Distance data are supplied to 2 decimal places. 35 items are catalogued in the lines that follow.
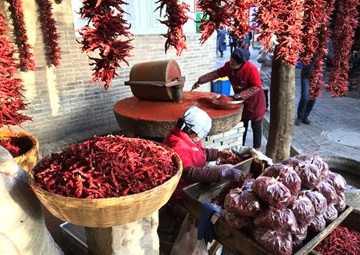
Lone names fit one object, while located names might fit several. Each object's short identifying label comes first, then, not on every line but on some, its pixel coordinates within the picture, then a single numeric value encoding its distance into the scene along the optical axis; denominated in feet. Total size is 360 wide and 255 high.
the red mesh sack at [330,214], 6.33
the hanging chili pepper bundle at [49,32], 16.03
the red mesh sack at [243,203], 5.82
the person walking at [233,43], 55.28
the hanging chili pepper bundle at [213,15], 7.76
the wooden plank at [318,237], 5.63
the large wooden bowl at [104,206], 5.12
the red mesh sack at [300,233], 5.78
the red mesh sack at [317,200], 6.01
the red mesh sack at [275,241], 5.42
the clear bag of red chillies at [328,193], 6.39
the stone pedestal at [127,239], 7.10
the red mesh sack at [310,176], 6.31
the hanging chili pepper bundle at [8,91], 9.95
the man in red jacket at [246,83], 15.47
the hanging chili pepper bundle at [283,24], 7.85
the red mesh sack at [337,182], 6.77
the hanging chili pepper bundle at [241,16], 7.55
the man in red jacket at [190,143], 8.61
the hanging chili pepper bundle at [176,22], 8.04
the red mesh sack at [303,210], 5.72
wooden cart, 5.78
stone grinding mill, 13.30
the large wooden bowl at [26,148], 9.86
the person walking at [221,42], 60.65
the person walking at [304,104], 21.85
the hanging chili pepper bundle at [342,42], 10.41
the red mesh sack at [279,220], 5.55
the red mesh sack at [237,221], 6.00
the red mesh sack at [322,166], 6.66
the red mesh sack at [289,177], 5.95
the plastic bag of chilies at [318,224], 6.05
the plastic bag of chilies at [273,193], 5.61
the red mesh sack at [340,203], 6.70
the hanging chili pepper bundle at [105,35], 7.15
